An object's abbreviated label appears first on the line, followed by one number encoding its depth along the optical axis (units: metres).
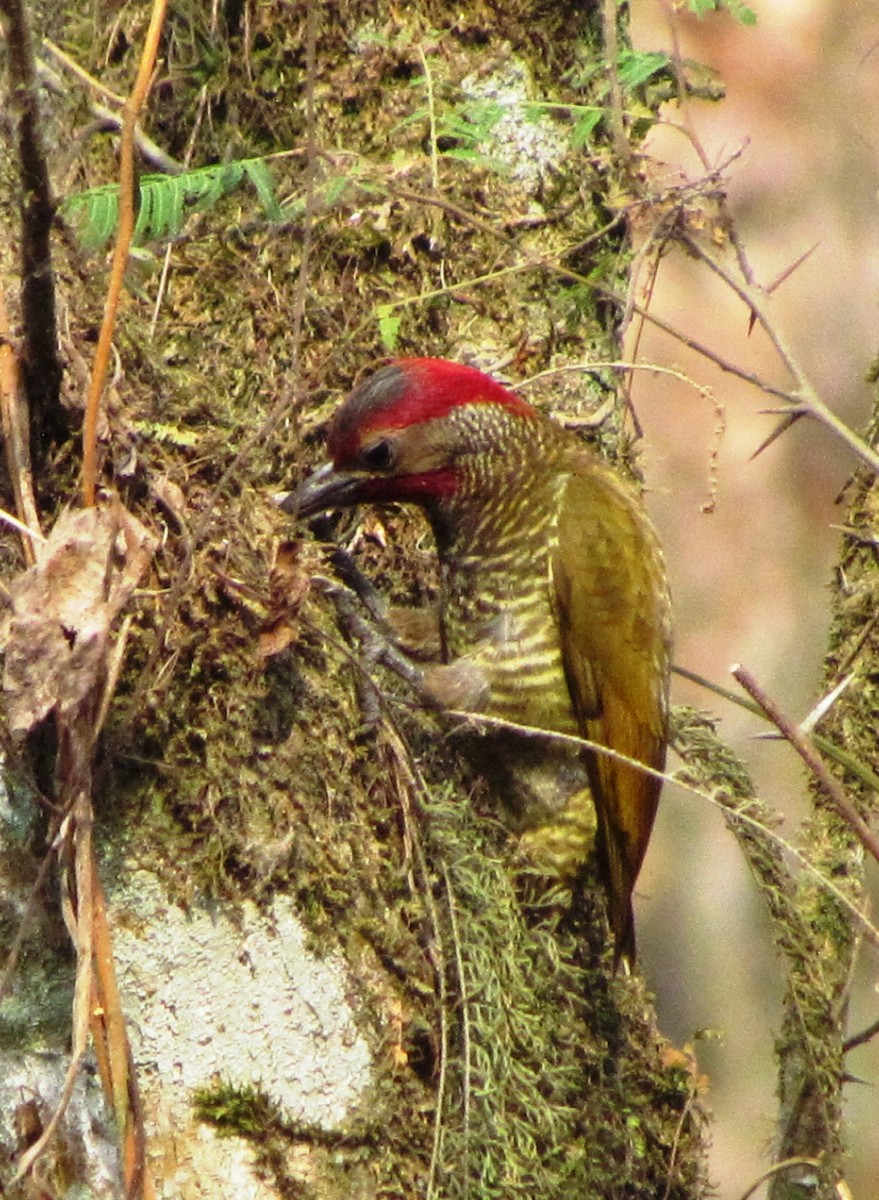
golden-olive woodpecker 6.83
